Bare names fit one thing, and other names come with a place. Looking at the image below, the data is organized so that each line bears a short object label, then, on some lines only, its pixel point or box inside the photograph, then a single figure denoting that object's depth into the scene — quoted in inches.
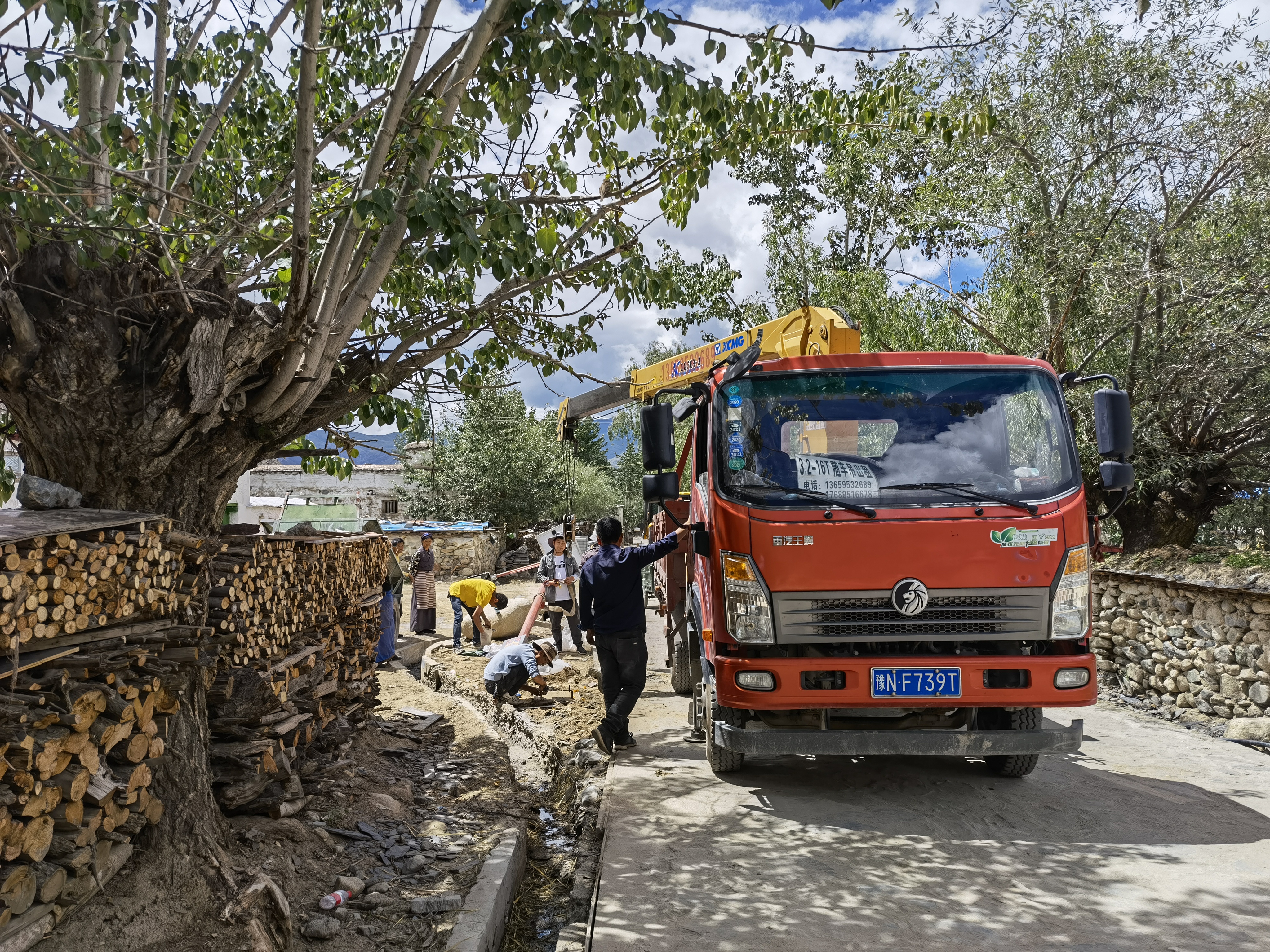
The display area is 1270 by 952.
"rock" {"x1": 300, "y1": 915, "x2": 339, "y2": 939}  161.9
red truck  186.2
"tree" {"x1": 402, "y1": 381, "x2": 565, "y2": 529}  1274.6
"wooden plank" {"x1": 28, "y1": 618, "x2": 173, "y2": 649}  141.4
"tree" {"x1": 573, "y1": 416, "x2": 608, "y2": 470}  2017.7
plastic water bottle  171.9
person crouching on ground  344.8
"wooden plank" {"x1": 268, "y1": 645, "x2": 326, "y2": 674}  222.1
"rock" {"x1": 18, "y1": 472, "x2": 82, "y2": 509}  155.6
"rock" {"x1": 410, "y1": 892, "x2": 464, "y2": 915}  172.9
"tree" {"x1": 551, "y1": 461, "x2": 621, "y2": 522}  1729.8
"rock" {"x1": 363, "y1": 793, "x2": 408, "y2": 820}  230.5
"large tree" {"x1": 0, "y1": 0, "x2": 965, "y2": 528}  173.2
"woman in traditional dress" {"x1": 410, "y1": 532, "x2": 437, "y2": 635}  572.1
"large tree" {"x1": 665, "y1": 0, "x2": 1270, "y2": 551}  382.3
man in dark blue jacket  257.3
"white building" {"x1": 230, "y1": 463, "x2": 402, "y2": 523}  1456.7
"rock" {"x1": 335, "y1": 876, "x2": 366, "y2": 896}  181.5
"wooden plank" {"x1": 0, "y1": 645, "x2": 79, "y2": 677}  130.0
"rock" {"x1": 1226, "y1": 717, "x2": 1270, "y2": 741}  283.4
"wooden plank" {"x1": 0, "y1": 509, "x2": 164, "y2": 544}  132.8
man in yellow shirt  480.7
